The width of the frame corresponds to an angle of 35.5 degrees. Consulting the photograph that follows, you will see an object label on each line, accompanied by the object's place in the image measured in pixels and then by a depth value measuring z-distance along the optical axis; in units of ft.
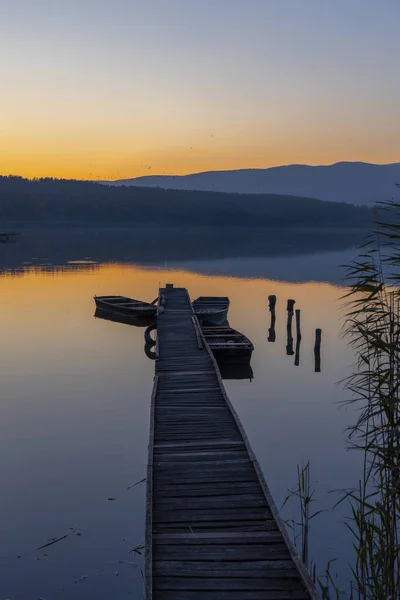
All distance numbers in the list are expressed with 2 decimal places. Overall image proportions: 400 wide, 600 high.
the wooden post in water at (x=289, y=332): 88.48
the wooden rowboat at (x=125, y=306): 109.91
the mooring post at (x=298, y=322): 90.93
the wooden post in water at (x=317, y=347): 81.82
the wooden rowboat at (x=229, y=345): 74.18
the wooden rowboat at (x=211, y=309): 99.71
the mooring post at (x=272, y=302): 106.93
